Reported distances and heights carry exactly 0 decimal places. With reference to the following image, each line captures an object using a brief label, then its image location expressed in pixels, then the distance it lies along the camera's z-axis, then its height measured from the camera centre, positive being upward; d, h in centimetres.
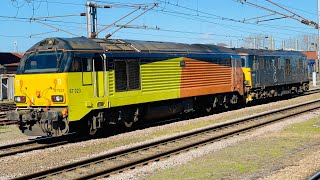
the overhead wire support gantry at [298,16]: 2446 +402
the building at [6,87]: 3423 -45
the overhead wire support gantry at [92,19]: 2640 +398
